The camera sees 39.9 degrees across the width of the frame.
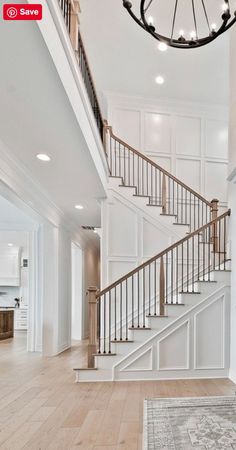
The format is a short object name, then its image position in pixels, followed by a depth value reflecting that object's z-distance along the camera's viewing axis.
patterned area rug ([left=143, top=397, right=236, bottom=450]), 2.63
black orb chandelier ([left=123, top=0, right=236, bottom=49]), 5.24
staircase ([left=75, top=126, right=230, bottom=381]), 4.53
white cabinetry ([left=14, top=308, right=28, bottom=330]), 10.69
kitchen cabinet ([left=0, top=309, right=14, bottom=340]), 8.83
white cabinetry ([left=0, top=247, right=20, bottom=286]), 10.89
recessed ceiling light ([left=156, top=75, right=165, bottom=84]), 7.00
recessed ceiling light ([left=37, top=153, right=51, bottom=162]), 4.00
